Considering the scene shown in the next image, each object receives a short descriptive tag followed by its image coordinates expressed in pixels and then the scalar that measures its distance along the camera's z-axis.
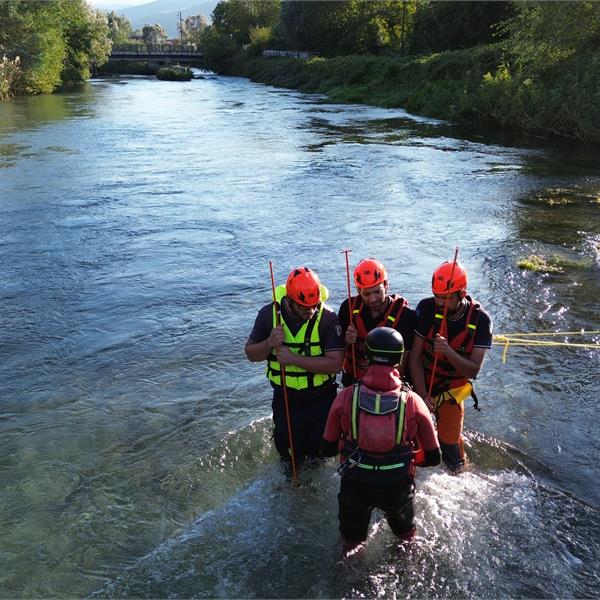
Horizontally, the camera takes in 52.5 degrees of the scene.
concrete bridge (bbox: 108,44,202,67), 102.19
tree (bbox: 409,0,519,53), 49.25
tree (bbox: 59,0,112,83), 61.50
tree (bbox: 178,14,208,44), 174.50
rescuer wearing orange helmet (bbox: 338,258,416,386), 5.20
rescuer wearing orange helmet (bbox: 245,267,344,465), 5.13
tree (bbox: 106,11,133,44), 169.75
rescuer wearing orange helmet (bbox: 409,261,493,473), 5.29
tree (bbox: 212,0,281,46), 109.25
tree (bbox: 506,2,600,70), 24.50
